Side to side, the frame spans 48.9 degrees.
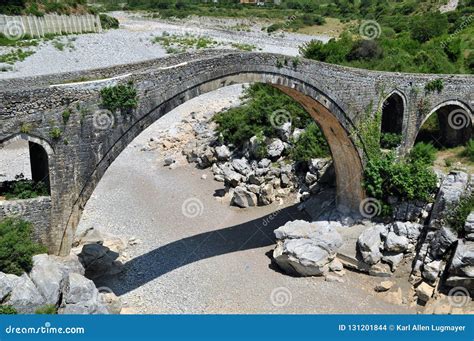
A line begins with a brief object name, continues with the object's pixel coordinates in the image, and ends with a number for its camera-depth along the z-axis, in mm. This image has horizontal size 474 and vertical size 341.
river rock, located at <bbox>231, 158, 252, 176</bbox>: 26528
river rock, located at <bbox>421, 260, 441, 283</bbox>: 17469
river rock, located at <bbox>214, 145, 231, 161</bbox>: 29031
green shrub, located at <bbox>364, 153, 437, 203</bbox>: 19969
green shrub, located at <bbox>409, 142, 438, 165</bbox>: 21461
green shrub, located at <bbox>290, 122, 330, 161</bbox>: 25000
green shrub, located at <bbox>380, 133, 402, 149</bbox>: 22984
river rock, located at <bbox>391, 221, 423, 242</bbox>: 19469
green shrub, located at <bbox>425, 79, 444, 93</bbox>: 23016
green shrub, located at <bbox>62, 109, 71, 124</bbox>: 14070
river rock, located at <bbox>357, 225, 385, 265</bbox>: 18984
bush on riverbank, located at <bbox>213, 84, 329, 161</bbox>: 25250
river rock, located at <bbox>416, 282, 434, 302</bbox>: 16922
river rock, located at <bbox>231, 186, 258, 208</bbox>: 24641
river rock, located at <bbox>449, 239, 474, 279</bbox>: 16391
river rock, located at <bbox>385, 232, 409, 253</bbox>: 19125
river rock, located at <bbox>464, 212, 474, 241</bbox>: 17188
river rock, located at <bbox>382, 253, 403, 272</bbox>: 18891
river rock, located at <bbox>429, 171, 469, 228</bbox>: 18594
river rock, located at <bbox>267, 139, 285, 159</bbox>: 26578
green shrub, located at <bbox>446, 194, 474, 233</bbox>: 17731
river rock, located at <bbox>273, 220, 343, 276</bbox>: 18562
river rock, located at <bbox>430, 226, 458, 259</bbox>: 17594
